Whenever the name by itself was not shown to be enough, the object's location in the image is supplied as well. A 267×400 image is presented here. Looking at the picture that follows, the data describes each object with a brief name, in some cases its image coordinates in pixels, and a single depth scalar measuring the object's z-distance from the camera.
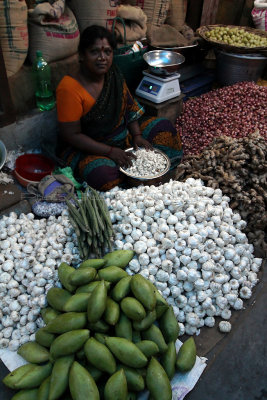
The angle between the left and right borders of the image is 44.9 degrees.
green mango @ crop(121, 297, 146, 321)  1.60
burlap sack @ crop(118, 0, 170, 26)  4.04
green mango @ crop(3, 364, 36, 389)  1.59
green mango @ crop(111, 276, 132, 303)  1.69
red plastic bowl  2.81
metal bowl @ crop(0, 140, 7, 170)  2.74
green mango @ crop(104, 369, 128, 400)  1.43
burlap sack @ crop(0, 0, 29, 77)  2.65
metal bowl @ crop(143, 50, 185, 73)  3.60
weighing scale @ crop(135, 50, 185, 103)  3.43
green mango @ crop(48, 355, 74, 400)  1.45
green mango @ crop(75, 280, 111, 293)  1.72
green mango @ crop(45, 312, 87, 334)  1.58
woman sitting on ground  2.61
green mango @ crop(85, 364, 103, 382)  1.53
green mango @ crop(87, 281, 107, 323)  1.56
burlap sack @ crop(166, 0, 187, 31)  4.58
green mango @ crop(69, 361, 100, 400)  1.39
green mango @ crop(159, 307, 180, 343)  1.77
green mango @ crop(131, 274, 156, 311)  1.65
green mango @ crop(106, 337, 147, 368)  1.52
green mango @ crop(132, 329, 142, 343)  1.65
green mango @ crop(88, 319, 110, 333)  1.60
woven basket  4.16
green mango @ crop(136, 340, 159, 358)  1.60
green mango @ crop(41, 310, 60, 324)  1.76
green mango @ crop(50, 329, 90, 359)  1.51
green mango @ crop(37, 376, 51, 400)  1.47
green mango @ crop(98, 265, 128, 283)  1.79
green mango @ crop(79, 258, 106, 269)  1.86
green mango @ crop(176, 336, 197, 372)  1.74
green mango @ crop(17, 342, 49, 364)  1.68
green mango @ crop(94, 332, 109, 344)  1.57
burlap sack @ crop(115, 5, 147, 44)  3.58
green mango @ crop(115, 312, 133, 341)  1.61
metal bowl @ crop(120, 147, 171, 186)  2.75
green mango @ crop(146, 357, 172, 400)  1.52
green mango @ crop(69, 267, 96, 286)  1.73
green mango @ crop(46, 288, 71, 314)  1.78
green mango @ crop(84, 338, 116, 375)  1.48
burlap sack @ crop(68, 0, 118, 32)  3.24
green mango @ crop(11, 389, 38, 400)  1.54
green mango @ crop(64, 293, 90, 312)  1.64
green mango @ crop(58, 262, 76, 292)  1.80
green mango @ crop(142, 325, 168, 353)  1.68
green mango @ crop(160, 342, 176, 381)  1.68
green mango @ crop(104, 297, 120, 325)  1.59
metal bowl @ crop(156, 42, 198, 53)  3.84
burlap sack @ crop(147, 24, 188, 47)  4.00
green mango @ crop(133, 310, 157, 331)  1.66
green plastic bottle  3.00
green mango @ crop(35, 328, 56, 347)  1.68
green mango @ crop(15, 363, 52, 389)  1.57
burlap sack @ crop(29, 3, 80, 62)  2.89
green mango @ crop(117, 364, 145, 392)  1.53
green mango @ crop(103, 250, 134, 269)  1.94
